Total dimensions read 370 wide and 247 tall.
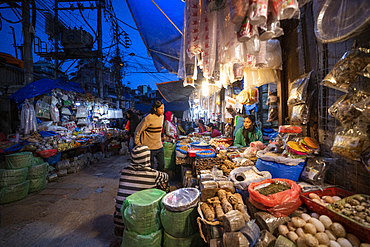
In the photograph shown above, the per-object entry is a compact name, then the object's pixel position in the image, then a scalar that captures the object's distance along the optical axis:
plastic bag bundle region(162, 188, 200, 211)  1.80
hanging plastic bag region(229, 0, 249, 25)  1.27
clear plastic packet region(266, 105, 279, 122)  3.23
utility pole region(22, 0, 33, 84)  6.14
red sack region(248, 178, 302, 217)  1.50
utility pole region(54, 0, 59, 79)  11.84
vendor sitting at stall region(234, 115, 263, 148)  4.10
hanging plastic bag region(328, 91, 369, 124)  1.42
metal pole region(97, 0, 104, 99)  12.47
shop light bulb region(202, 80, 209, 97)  5.91
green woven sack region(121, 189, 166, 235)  1.85
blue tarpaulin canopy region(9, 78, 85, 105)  5.62
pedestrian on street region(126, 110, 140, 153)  6.66
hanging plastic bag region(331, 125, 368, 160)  1.41
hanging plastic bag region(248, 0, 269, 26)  1.20
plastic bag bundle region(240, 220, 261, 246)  1.34
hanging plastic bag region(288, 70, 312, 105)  2.28
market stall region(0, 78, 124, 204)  3.92
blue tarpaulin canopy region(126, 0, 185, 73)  3.85
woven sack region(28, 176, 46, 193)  4.25
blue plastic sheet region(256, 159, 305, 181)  2.08
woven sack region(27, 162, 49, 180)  4.23
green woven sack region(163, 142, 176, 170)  5.27
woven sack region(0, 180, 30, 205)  3.61
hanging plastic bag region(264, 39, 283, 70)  2.90
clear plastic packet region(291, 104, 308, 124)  2.29
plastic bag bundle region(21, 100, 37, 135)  5.41
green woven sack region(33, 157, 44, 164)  4.54
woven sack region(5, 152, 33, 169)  3.84
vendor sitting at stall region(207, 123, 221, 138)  6.68
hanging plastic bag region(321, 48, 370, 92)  1.46
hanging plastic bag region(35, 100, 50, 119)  6.19
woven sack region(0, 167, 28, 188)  3.67
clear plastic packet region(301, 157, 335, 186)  1.93
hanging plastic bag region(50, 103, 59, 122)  6.72
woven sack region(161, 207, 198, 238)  1.81
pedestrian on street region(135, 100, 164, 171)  3.82
